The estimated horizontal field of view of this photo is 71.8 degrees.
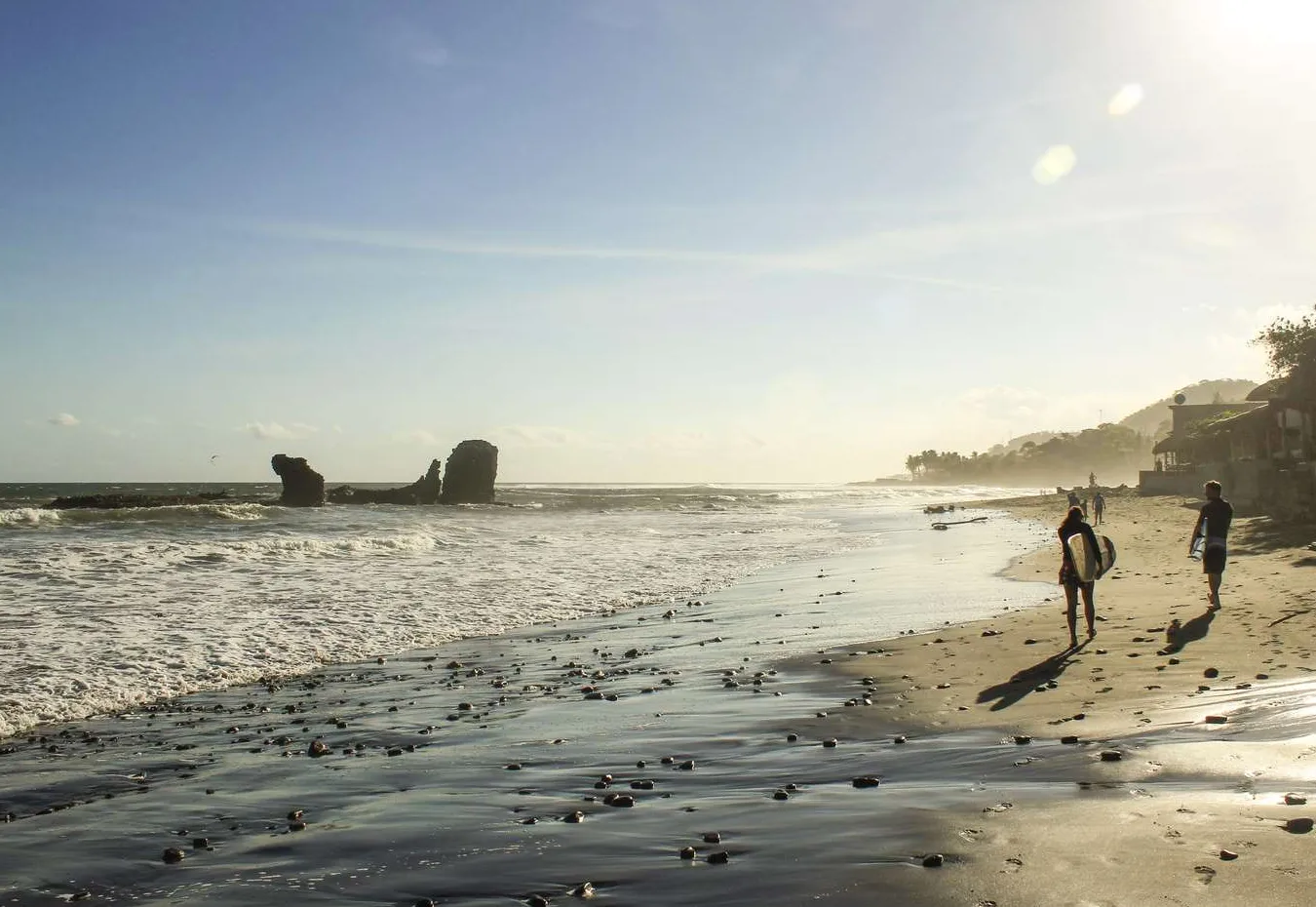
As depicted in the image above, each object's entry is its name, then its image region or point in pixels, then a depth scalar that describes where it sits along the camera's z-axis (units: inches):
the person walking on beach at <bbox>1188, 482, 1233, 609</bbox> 608.4
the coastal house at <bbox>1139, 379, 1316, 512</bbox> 1234.6
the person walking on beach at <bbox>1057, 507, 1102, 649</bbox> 544.4
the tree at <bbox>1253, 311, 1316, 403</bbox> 2258.7
